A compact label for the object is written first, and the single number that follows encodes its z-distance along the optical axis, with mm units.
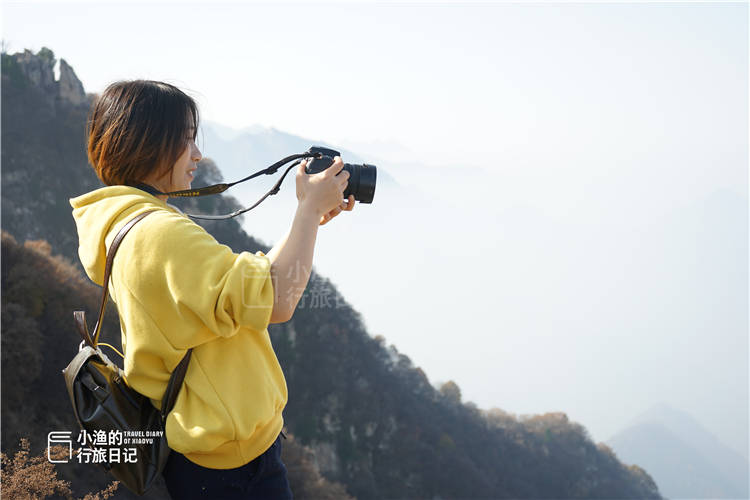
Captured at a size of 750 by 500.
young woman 1183
